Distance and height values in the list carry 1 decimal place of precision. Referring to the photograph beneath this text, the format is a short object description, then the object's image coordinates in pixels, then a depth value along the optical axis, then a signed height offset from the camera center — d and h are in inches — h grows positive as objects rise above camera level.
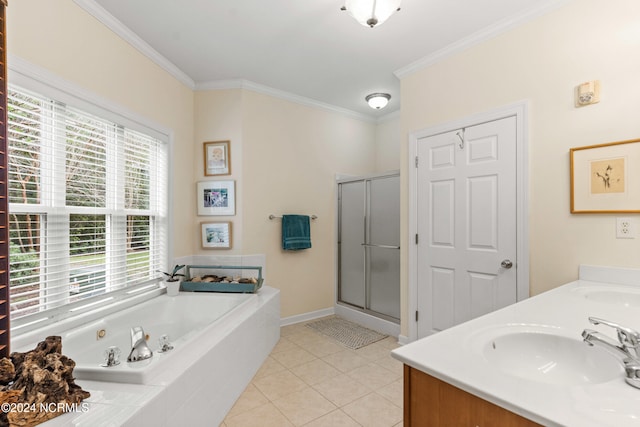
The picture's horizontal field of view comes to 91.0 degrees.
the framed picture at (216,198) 124.6 +6.9
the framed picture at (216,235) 124.7 -7.9
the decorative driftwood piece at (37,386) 39.7 -22.8
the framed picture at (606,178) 66.1 +8.0
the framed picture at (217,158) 125.6 +22.9
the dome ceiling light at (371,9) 70.5 +46.7
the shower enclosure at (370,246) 127.5 -13.7
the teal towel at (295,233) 135.1 -7.8
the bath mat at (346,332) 118.7 -48.2
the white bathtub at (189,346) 55.4 -30.9
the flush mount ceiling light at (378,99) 134.8 +49.6
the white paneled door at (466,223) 87.2 -2.7
